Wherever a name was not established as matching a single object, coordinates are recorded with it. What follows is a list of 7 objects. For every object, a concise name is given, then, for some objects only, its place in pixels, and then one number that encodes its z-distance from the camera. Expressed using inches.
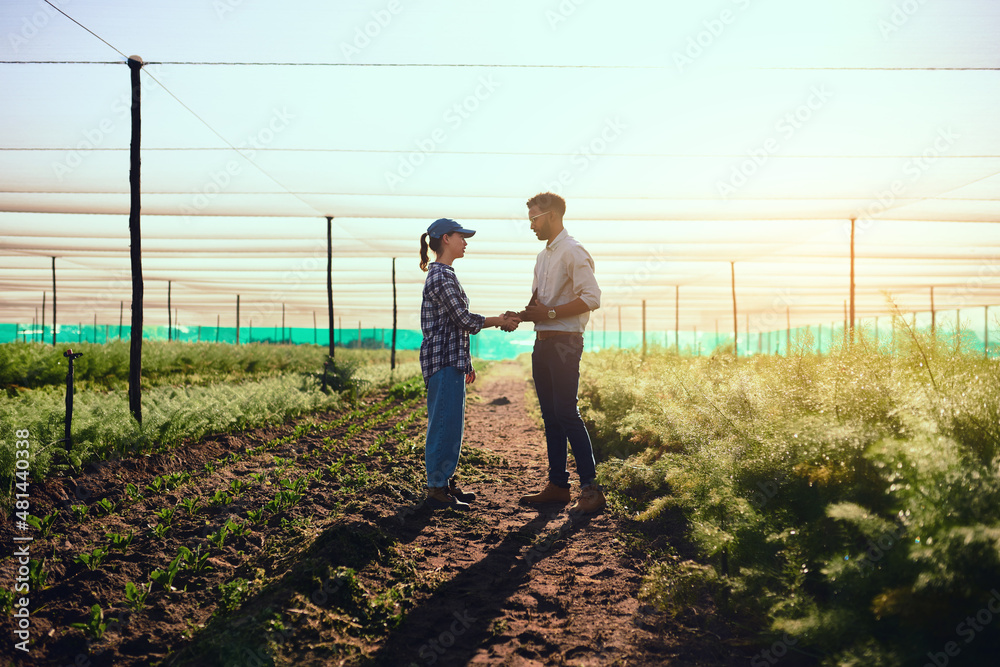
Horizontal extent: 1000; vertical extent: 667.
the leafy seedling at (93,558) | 110.5
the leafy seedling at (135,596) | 98.0
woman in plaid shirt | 159.3
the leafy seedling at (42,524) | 125.4
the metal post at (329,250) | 437.7
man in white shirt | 157.4
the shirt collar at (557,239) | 166.2
